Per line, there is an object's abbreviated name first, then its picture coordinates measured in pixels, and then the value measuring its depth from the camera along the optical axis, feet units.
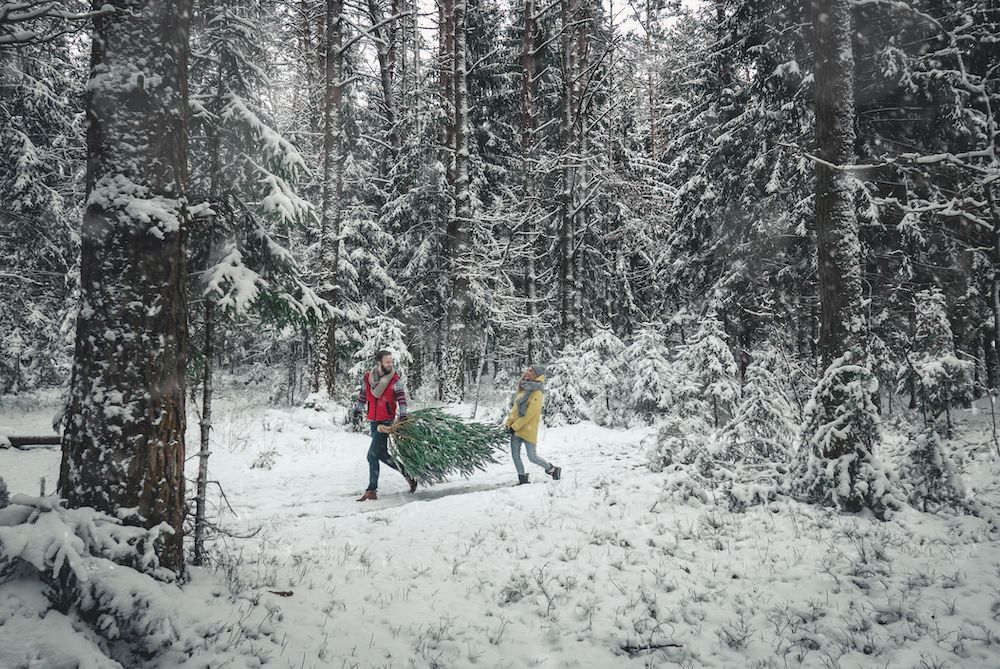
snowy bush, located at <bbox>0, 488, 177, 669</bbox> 8.60
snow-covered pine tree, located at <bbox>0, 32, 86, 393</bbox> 42.93
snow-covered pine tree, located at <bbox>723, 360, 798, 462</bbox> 24.49
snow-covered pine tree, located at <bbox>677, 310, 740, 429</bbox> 36.32
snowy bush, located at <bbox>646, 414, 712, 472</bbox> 24.44
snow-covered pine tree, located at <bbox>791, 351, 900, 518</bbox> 18.63
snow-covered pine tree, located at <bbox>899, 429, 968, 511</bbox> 18.37
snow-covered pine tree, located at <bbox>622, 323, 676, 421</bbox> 42.75
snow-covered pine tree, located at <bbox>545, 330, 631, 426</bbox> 44.47
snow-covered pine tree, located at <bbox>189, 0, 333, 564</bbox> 14.78
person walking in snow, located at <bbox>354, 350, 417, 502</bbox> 24.48
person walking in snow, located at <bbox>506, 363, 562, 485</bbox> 27.04
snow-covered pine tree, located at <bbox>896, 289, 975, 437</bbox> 23.53
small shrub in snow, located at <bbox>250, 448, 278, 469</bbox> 29.43
